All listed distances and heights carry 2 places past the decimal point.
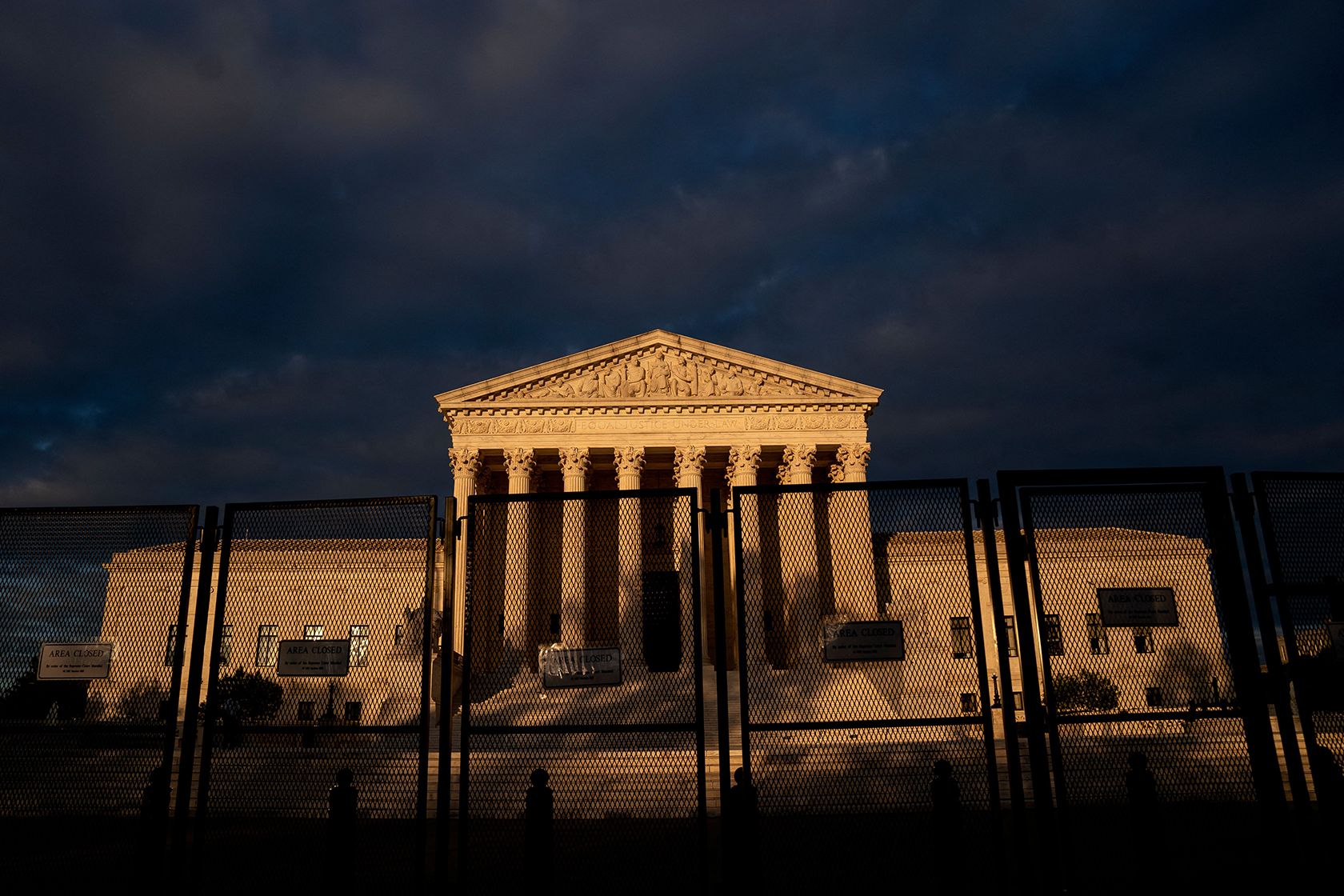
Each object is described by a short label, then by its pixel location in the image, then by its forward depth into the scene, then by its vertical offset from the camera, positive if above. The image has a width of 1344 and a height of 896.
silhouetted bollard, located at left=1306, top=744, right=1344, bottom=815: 8.04 -1.15
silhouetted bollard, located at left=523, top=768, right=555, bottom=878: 7.76 -1.38
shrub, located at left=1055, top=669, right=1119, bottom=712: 9.54 -0.36
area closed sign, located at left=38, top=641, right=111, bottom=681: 8.98 +0.31
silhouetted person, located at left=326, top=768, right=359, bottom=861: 7.83 -1.20
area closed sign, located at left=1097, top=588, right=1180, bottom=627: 8.11 +0.50
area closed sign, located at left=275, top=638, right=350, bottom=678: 8.33 +0.25
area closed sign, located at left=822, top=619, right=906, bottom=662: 8.07 +0.26
